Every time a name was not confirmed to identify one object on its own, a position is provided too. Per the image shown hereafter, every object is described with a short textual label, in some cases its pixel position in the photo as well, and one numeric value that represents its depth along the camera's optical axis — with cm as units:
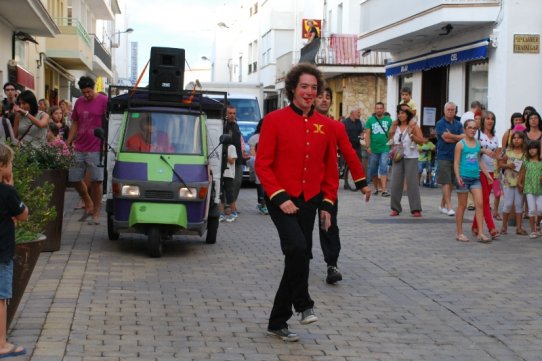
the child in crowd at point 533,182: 1373
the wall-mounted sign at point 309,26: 4225
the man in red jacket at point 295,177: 724
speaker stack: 1252
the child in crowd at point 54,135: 1212
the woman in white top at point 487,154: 1362
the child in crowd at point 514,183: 1415
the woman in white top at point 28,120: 1388
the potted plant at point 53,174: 1098
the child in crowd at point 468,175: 1316
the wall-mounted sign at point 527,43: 2275
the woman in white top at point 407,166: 1636
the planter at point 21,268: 695
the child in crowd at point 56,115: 1856
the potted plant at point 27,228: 699
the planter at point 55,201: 1100
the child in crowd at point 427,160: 2342
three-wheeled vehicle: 1127
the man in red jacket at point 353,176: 796
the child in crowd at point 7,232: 640
